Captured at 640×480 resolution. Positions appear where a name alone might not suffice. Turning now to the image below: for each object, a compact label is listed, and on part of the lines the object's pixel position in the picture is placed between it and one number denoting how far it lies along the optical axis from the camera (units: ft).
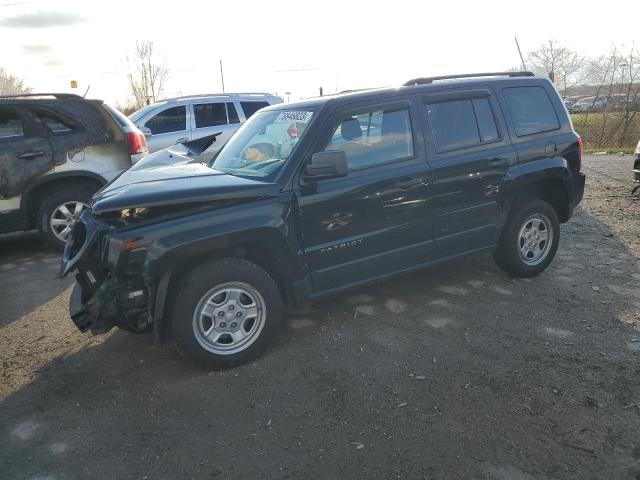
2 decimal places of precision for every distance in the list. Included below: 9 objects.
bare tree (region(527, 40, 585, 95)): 151.64
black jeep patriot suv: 10.98
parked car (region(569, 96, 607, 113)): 65.57
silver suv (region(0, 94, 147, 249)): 19.95
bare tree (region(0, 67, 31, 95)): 169.87
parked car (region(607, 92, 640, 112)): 59.16
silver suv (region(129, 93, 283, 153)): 31.86
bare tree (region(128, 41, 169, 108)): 164.86
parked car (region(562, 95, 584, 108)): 110.42
